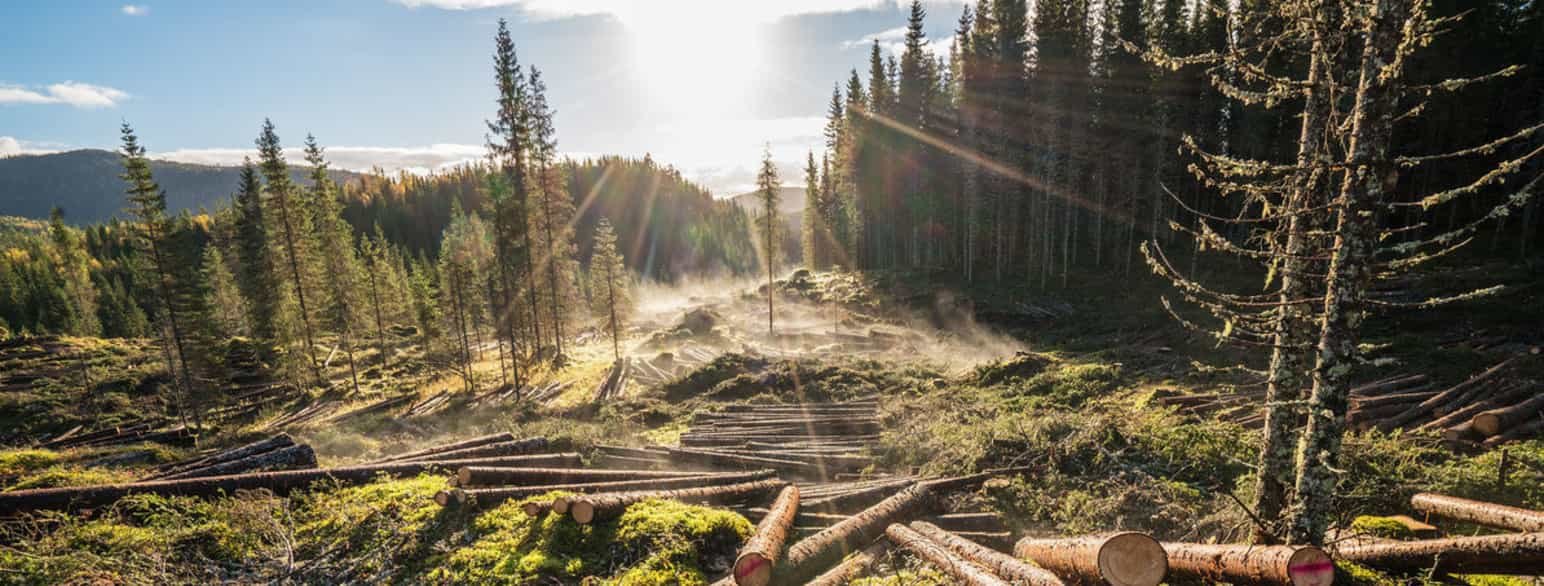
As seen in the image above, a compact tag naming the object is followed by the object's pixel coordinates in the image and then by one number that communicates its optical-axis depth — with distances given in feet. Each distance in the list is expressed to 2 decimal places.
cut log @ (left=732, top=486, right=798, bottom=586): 21.58
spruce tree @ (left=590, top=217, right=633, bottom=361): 123.24
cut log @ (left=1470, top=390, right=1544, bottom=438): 31.73
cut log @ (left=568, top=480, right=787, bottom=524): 27.37
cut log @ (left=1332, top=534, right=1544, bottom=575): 17.02
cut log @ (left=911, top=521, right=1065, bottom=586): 19.42
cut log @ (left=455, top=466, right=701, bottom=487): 32.71
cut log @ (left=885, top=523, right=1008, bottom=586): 20.61
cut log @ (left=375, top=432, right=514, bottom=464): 40.45
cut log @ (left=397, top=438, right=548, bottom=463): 39.70
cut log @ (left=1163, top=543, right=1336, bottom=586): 16.53
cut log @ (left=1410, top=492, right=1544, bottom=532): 20.39
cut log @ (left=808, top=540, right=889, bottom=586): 23.15
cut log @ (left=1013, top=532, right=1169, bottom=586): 17.01
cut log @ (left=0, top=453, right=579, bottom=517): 26.99
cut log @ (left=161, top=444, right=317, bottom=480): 33.17
